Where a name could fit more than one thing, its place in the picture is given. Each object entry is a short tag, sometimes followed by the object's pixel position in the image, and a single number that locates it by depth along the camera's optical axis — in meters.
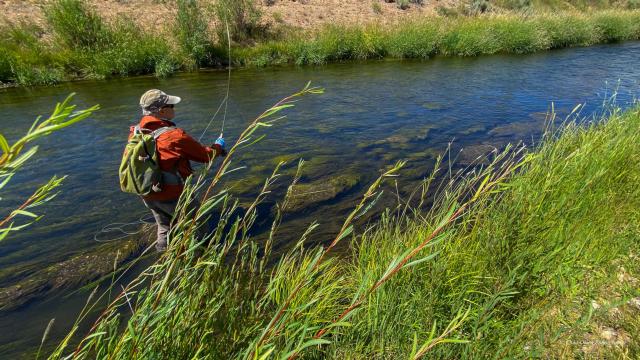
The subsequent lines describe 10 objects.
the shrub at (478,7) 33.34
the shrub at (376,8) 29.77
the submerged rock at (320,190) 6.88
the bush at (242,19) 22.62
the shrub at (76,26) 17.09
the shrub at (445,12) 31.85
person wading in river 3.97
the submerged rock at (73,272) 4.72
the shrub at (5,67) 14.95
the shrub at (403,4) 31.64
